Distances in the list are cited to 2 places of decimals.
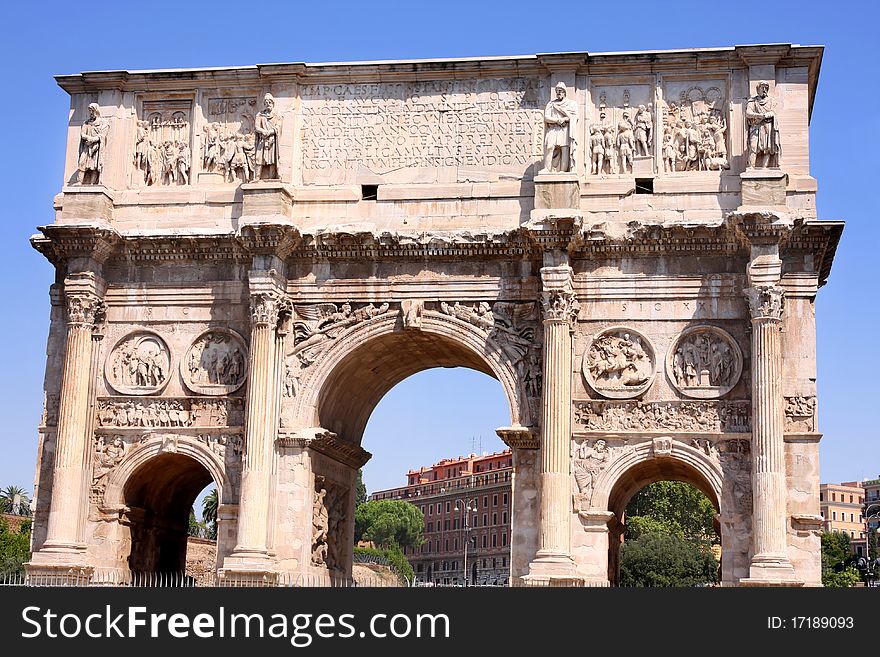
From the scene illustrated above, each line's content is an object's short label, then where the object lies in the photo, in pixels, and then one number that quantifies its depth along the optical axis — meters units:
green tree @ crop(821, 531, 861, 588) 62.70
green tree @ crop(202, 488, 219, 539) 58.01
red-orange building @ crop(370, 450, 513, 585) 76.44
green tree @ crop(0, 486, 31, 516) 73.00
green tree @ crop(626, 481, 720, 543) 63.09
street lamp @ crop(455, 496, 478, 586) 77.81
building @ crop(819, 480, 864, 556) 110.50
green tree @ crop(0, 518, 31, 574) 44.31
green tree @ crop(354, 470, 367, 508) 93.94
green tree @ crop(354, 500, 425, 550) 86.06
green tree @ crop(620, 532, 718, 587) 54.88
